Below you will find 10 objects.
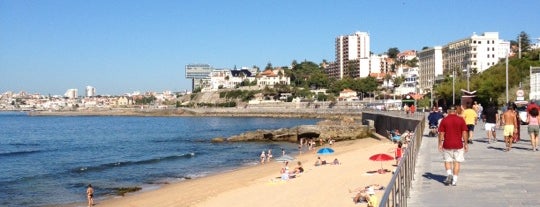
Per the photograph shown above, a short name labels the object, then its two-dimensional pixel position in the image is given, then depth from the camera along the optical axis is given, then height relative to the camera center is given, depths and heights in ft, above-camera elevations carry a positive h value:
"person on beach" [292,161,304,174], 79.13 -9.09
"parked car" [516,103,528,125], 85.92 -1.40
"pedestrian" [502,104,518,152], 52.34 -2.05
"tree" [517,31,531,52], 430.28 +43.46
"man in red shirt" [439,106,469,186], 33.04 -2.31
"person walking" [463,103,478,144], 56.95 -1.35
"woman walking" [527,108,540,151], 51.72 -2.02
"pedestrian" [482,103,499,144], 62.75 -2.07
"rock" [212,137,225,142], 186.29 -11.68
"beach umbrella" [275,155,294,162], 86.89 -8.40
